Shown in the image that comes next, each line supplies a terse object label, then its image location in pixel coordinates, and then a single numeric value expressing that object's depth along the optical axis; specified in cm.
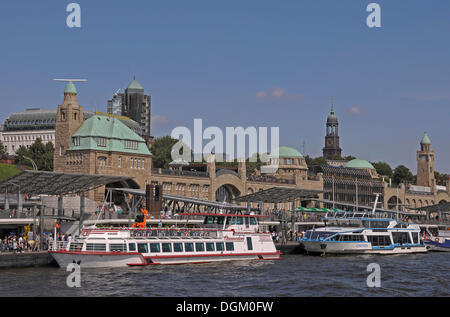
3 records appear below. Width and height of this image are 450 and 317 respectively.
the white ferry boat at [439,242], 10831
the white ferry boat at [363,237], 9019
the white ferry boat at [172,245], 6625
